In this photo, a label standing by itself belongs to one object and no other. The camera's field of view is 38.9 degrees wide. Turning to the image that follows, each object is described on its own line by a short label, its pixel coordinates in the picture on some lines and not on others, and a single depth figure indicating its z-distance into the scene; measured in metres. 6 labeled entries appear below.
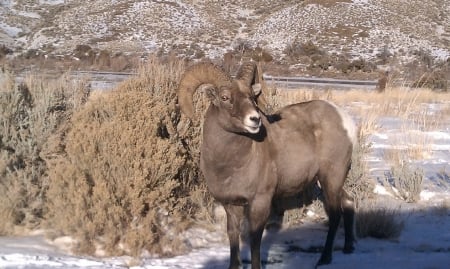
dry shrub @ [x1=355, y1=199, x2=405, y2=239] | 7.73
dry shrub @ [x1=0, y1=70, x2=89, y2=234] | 7.09
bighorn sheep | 6.31
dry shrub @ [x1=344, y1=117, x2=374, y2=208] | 8.84
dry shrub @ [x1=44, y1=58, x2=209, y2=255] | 6.79
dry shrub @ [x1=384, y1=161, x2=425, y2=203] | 9.17
